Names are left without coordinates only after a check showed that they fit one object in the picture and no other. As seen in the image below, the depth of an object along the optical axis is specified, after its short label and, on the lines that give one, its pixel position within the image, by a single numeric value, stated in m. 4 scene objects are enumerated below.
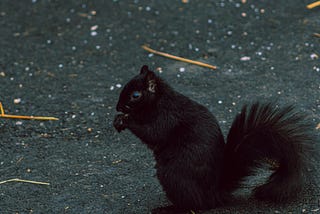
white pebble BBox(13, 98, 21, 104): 7.28
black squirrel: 4.82
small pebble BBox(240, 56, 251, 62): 7.84
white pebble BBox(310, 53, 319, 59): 7.65
